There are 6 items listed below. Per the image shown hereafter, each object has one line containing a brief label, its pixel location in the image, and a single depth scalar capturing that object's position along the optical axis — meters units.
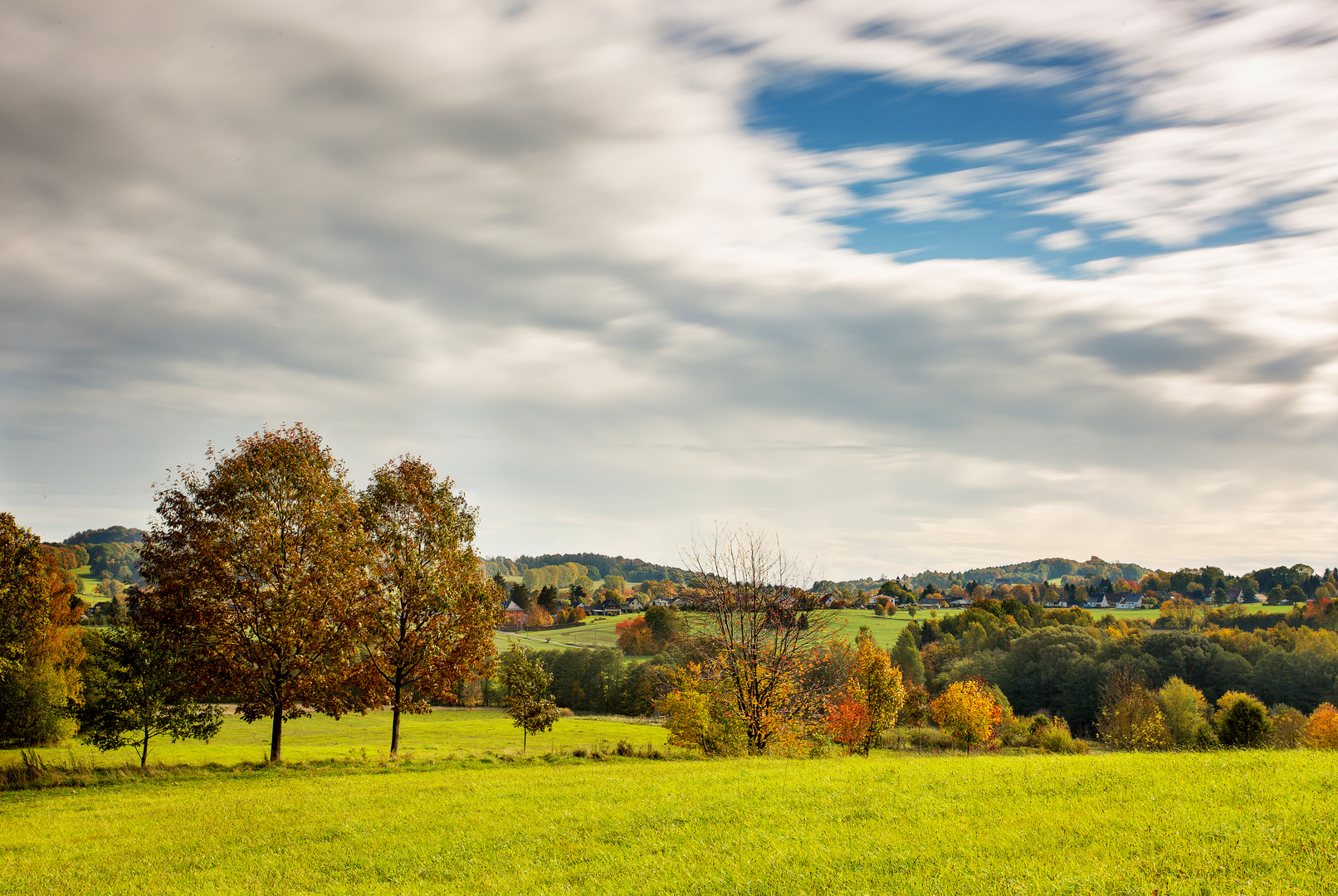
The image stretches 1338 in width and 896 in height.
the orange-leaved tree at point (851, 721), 60.91
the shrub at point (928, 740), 71.81
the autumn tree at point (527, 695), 53.81
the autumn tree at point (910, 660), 117.00
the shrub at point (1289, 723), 76.37
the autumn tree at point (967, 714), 69.75
